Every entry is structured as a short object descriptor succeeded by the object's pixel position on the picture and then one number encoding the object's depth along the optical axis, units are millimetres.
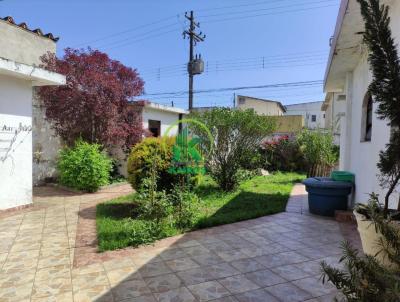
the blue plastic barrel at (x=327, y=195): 6264
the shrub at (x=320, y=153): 11188
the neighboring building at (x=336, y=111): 12051
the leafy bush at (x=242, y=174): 9123
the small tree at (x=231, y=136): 8430
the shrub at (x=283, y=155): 15438
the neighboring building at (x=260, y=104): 31531
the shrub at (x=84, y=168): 9094
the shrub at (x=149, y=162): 6594
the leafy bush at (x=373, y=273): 1803
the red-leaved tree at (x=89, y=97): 9531
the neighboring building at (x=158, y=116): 12095
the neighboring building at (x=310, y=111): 41875
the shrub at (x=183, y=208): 5473
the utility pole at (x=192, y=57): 19397
